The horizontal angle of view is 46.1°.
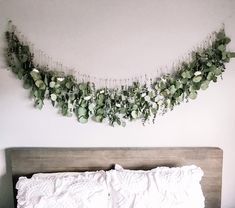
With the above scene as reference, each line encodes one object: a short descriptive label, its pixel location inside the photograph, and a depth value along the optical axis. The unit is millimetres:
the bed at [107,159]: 1899
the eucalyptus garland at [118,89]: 1818
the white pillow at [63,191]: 1650
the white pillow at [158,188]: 1672
